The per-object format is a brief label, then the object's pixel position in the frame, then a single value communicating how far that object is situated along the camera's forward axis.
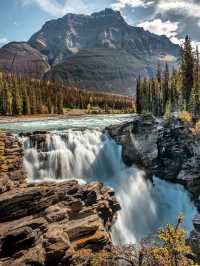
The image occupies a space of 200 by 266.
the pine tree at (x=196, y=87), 59.47
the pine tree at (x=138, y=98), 123.34
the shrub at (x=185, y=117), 45.75
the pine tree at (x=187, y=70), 63.39
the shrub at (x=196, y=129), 42.85
